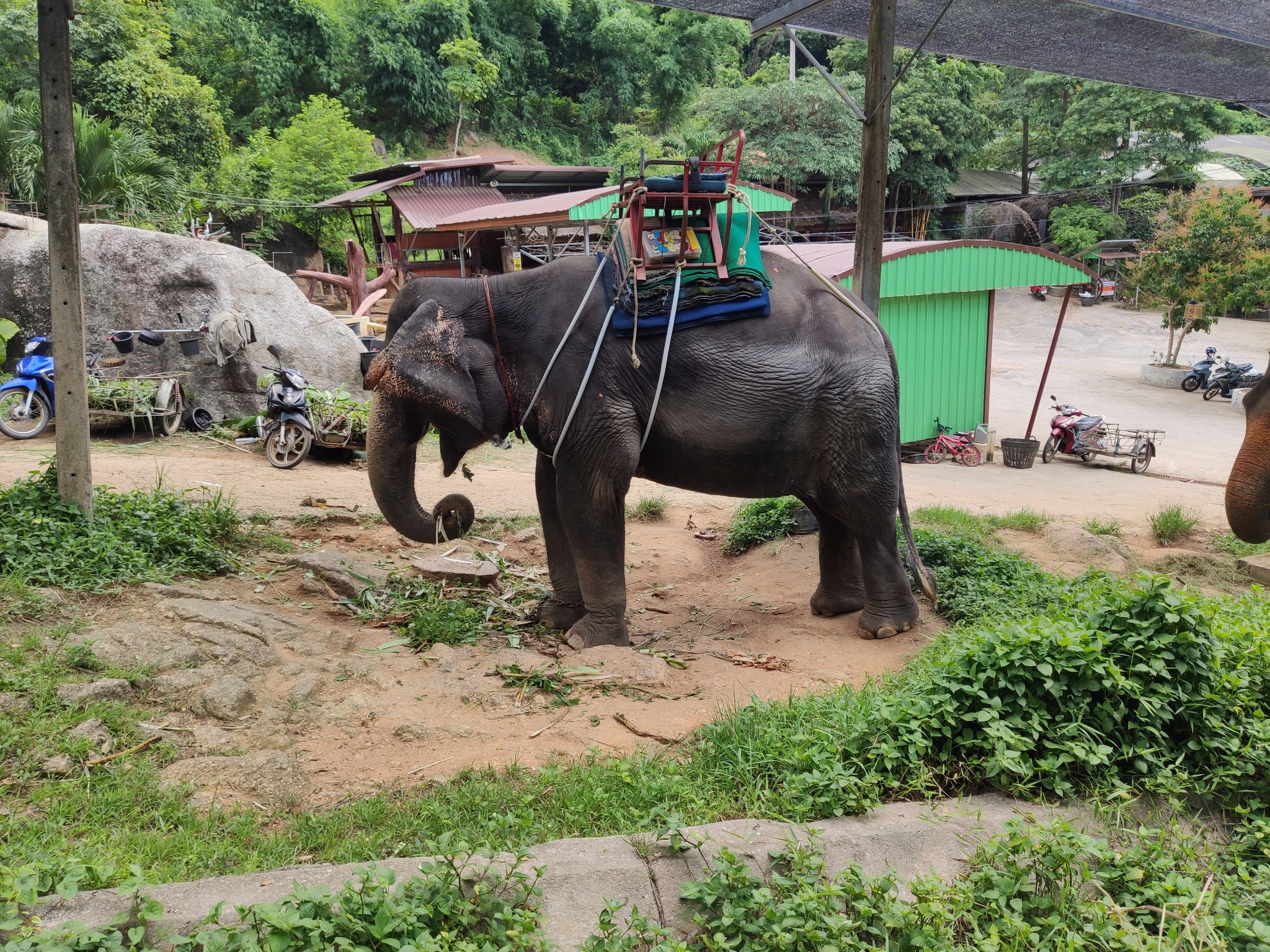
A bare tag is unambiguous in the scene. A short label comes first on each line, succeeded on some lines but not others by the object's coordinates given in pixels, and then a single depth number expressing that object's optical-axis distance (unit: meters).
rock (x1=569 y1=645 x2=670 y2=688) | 5.02
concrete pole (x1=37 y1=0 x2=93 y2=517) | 5.61
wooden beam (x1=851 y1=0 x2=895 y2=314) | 7.49
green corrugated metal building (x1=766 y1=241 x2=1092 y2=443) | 12.23
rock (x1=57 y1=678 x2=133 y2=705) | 4.10
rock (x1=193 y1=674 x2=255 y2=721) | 4.27
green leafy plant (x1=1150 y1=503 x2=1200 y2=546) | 8.11
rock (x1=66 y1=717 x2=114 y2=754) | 3.83
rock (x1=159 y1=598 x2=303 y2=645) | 5.06
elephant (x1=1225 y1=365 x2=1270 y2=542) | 4.55
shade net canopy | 7.81
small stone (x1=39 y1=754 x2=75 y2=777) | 3.60
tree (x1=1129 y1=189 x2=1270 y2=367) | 20.22
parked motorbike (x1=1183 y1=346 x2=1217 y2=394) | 20.89
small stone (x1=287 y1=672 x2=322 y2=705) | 4.54
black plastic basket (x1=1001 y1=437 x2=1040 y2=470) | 13.62
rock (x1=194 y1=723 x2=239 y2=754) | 3.99
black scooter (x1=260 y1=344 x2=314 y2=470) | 10.30
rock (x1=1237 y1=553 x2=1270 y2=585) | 7.03
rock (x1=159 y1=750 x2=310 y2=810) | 3.65
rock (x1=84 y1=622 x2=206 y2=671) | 4.50
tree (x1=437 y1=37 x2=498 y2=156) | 34.09
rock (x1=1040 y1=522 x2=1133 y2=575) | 7.05
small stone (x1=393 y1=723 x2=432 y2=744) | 4.22
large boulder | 12.01
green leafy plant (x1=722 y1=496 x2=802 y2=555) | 7.76
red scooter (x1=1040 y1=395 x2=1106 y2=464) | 14.06
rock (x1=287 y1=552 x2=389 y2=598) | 6.09
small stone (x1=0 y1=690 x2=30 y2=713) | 3.93
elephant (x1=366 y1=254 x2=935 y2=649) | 5.34
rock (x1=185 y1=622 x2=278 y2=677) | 4.74
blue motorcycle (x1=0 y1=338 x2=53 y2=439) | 10.28
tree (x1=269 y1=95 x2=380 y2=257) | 27.53
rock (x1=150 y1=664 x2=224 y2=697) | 4.36
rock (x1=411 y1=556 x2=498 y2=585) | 6.48
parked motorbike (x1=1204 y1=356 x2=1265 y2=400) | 20.25
